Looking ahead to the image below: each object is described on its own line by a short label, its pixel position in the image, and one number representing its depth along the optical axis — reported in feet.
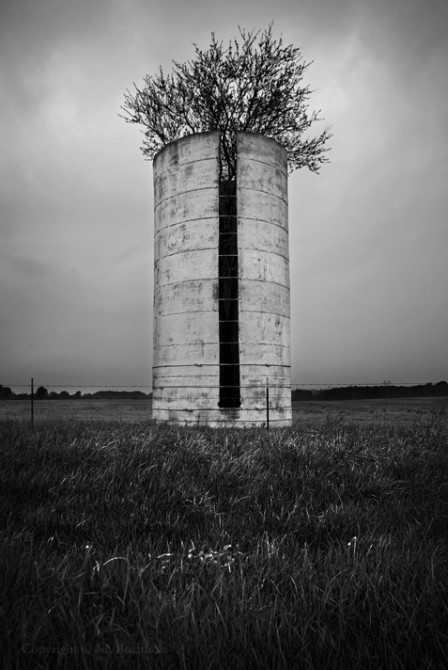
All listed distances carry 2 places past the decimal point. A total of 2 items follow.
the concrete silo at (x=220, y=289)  39.45
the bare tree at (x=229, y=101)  46.11
